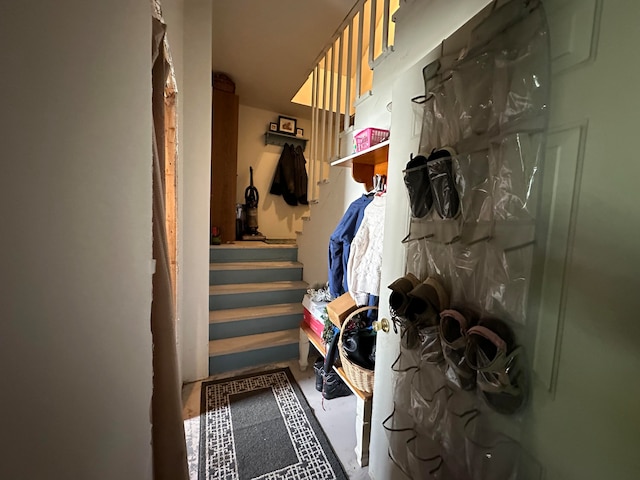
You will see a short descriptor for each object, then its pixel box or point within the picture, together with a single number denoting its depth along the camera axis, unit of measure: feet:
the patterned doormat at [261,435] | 4.27
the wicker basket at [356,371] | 4.25
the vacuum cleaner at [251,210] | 12.22
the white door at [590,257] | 1.38
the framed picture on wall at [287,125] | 12.39
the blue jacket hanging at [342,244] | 5.54
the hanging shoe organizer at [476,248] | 1.85
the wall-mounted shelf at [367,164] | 5.13
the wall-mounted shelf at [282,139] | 12.41
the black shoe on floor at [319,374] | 6.12
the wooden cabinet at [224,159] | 9.70
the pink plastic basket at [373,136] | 4.72
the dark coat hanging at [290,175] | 12.63
